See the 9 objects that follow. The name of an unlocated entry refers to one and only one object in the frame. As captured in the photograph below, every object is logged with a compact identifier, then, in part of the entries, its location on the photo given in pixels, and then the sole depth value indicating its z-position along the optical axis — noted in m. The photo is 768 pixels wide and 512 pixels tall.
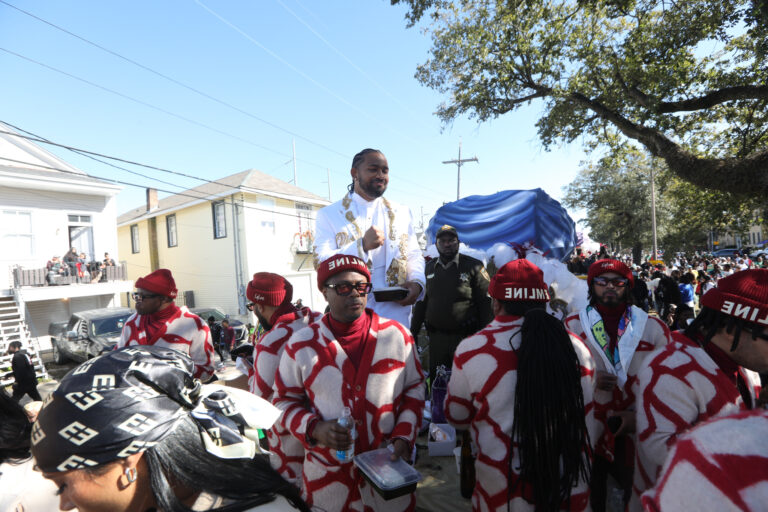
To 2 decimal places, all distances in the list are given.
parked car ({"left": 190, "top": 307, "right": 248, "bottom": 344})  14.95
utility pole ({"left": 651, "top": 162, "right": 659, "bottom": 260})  24.73
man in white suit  2.68
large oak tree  6.41
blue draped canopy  6.11
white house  14.34
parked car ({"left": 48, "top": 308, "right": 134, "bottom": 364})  12.41
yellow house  20.28
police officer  4.33
